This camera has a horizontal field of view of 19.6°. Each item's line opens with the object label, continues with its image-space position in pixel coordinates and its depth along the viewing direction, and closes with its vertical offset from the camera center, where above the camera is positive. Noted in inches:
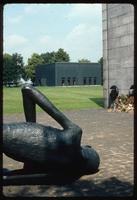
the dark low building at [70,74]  3838.6 +98.0
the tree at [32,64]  4633.4 +238.9
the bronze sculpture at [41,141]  229.6 -33.9
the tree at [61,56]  5039.4 +353.2
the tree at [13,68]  4065.0 +166.5
